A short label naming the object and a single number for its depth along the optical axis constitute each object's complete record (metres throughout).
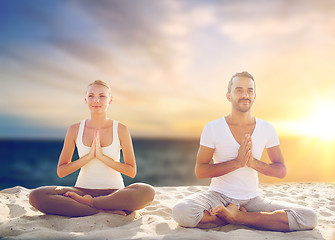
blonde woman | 4.04
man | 3.63
